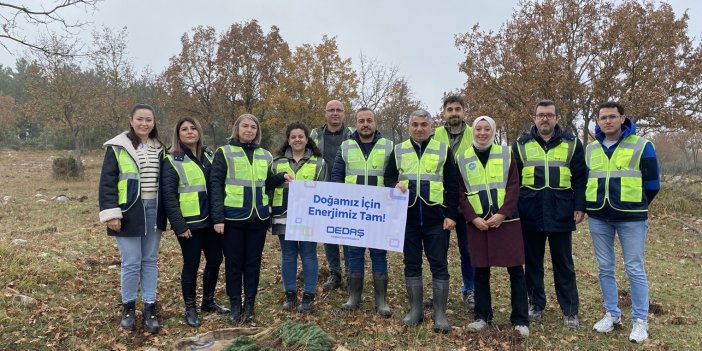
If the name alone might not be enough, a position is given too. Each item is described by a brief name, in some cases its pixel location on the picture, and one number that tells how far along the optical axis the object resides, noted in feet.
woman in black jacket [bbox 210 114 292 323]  16.53
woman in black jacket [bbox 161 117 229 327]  15.96
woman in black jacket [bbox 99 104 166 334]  15.25
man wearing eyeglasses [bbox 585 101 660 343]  15.98
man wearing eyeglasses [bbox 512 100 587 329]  16.72
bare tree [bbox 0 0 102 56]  29.45
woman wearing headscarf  15.92
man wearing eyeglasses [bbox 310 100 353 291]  20.49
